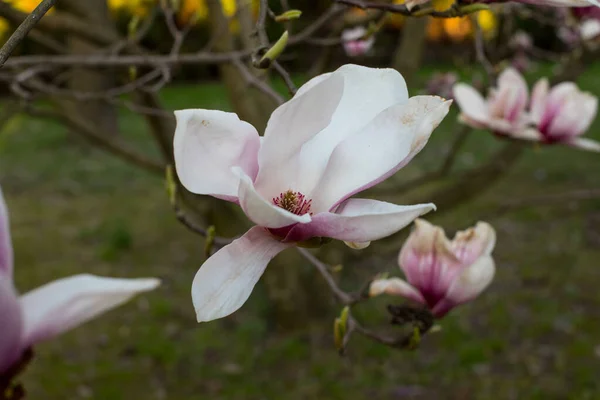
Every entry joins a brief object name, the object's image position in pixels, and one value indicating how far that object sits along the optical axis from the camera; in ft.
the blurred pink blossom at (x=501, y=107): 4.62
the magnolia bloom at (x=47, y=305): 2.33
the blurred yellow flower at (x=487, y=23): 25.05
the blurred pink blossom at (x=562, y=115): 4.65
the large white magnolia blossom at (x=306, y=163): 2.33
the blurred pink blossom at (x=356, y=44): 7.30
